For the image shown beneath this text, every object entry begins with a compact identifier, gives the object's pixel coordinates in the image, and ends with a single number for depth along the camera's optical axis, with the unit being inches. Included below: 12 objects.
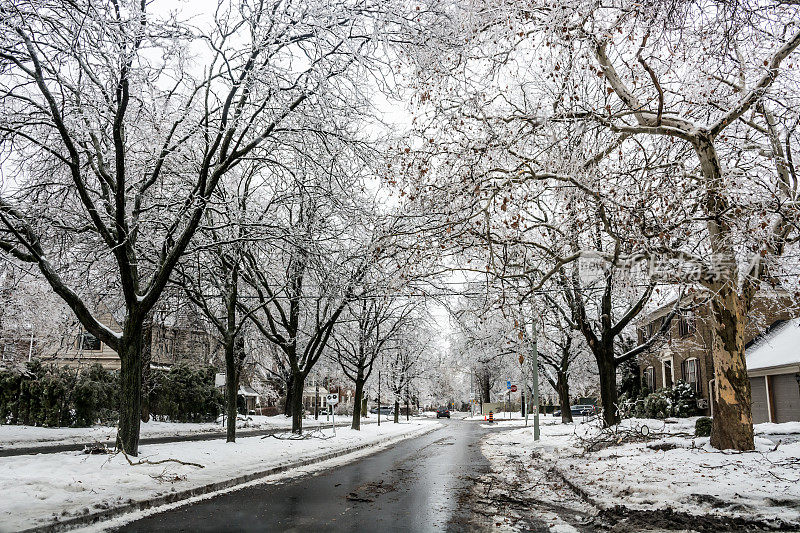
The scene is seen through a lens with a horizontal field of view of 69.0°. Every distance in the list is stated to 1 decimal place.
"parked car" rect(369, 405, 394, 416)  2908.0
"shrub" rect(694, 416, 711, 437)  555.8
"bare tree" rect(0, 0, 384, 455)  398.3
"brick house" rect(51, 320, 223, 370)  1435.7
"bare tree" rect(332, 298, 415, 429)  1238.3
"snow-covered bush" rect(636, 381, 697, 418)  1123.3
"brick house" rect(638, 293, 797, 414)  1037.8
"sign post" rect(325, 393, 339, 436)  1024.9
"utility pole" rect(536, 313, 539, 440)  919.7
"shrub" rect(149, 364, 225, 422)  1397.6
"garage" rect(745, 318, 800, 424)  883.7
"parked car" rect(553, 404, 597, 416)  2501.2
